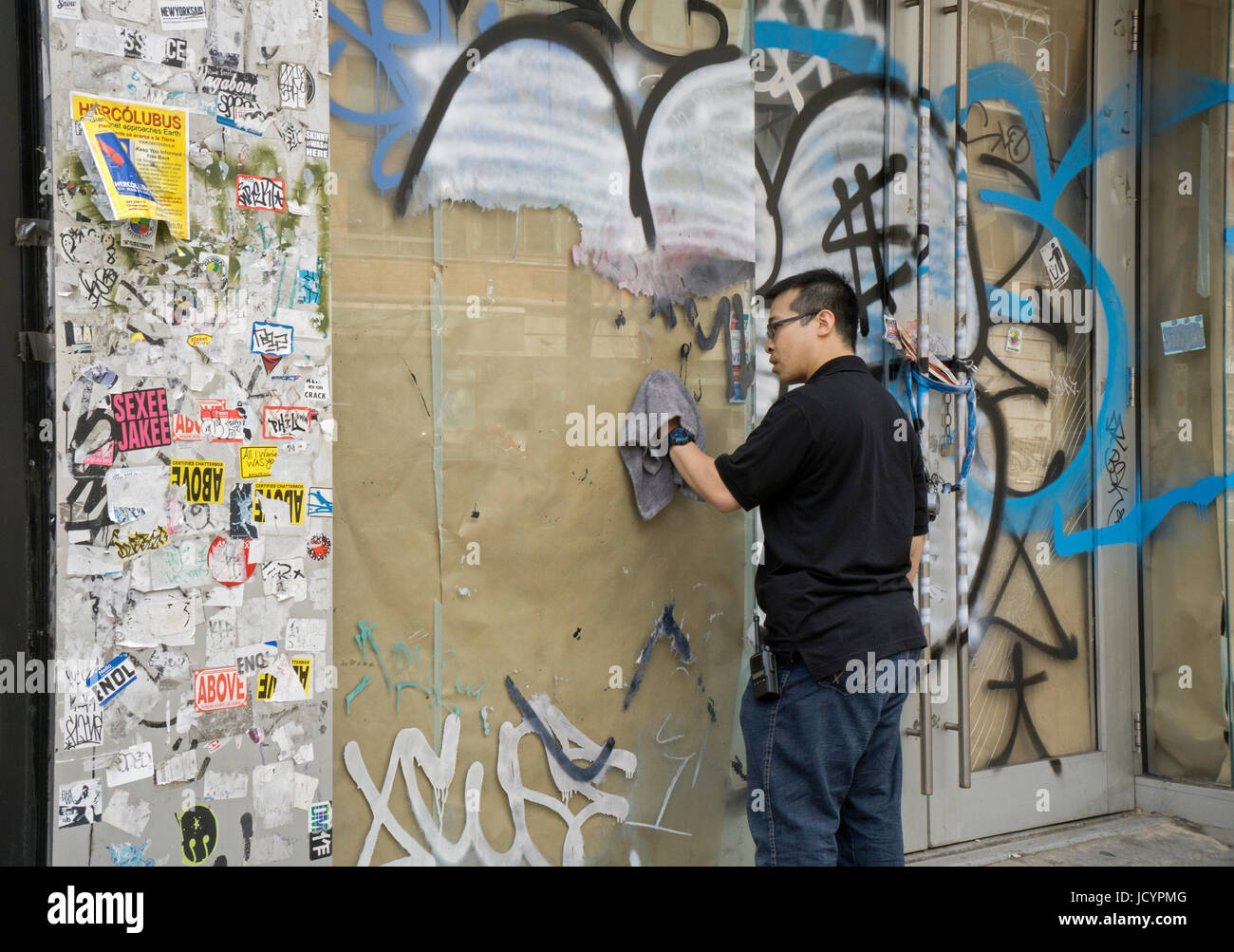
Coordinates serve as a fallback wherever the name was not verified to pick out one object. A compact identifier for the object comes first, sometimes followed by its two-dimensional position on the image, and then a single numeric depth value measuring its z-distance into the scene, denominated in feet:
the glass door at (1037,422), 13.87
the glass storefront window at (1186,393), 15.16
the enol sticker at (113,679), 7.98
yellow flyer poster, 7.79
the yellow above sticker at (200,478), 8.30
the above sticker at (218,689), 8.38
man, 9.37
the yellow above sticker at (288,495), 8.65
